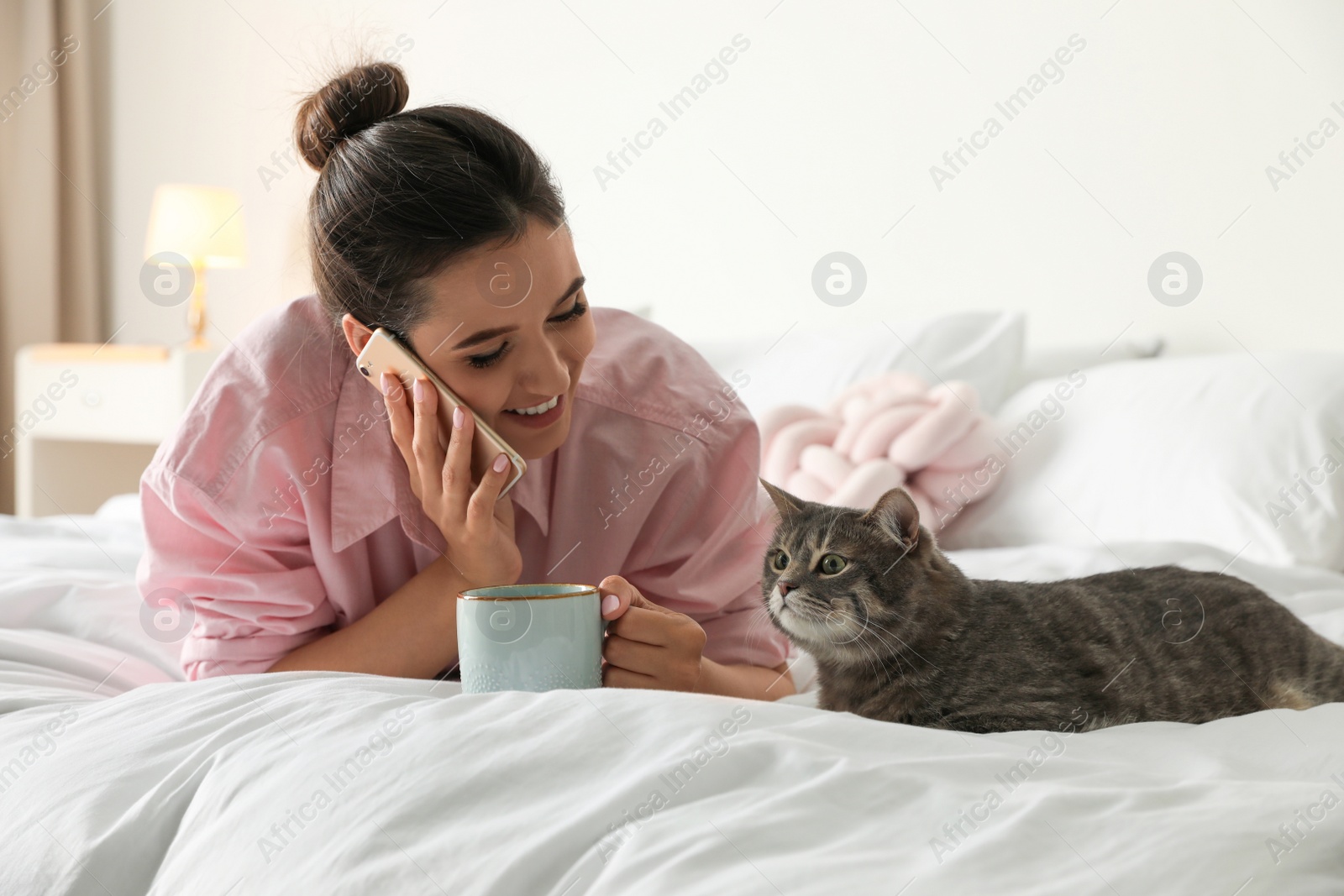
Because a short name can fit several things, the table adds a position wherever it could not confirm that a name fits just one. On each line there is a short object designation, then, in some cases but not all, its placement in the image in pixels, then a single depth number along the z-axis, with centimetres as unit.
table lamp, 327
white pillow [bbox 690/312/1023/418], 205
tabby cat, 85
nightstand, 319
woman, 106
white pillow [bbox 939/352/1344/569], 154
